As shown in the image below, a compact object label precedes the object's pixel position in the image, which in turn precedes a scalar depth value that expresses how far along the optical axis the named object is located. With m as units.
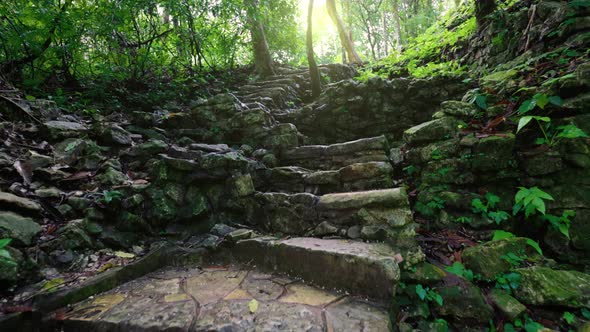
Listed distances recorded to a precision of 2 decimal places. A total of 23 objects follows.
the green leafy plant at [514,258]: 2.10
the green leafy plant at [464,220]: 2.63
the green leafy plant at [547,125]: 2.36
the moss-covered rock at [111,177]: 3.21
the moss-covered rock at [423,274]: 2.08
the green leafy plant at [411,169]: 3.39
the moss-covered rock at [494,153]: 2.74
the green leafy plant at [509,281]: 1.98
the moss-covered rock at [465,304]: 1.87
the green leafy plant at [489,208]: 2.52
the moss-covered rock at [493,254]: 2.09
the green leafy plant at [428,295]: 1.96
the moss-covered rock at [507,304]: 1.81
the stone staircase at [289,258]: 1.81
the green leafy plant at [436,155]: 3.14
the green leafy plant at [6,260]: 1.64
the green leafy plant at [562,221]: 2.27
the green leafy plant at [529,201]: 2.20
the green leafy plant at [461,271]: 2.10
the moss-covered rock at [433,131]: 3.29
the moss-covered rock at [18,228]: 2.19
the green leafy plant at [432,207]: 2.85
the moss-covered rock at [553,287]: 1.82
